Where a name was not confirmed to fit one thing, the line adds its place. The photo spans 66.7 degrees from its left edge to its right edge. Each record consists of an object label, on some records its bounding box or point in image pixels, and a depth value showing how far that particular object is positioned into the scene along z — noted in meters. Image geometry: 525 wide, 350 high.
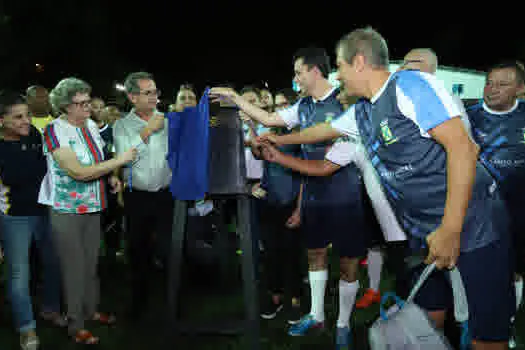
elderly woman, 3.18
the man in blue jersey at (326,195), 3.37
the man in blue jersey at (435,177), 1.73
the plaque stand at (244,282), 2.76
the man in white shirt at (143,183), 3.74
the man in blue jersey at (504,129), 3.04
